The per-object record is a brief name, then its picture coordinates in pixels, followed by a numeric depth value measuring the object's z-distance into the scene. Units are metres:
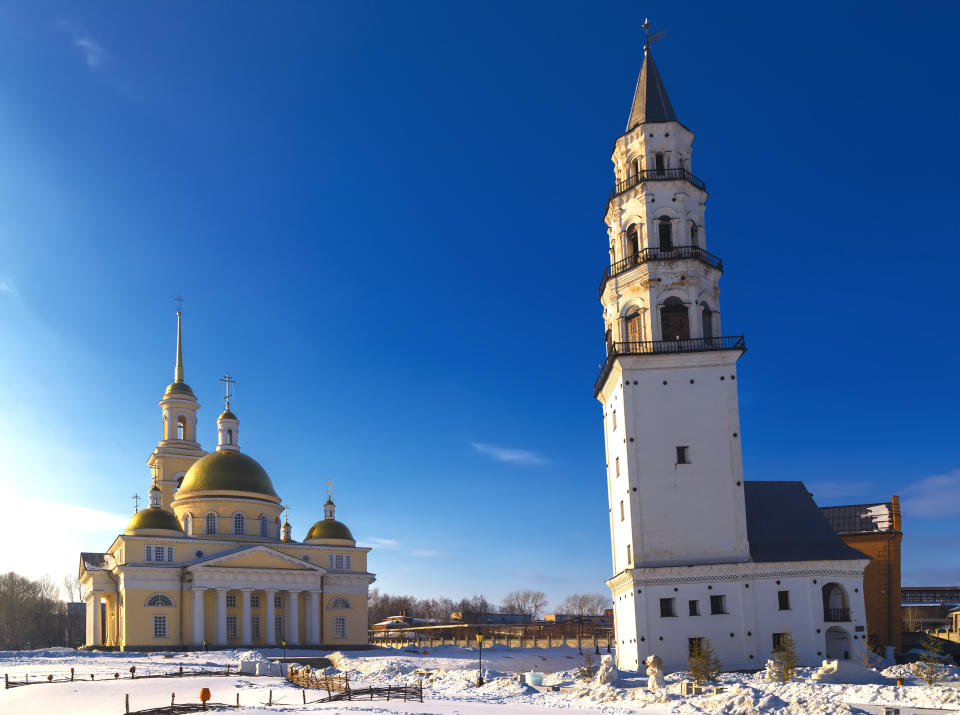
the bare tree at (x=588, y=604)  161.75
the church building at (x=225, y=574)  63.22
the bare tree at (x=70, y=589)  122.30
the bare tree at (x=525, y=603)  163.51
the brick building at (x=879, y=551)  47.34
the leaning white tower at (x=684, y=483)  37.88
